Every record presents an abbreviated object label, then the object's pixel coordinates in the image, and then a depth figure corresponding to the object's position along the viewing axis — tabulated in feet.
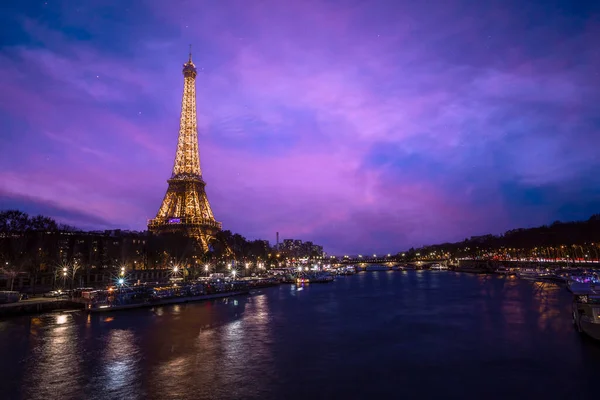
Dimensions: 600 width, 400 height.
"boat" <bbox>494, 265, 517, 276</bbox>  383.45
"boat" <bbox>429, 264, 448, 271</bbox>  593.01
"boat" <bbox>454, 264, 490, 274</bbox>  425.07
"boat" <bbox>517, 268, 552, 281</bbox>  283.81
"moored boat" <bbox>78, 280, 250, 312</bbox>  140.05
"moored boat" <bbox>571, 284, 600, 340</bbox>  86.01
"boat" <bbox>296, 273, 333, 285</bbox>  329.70
